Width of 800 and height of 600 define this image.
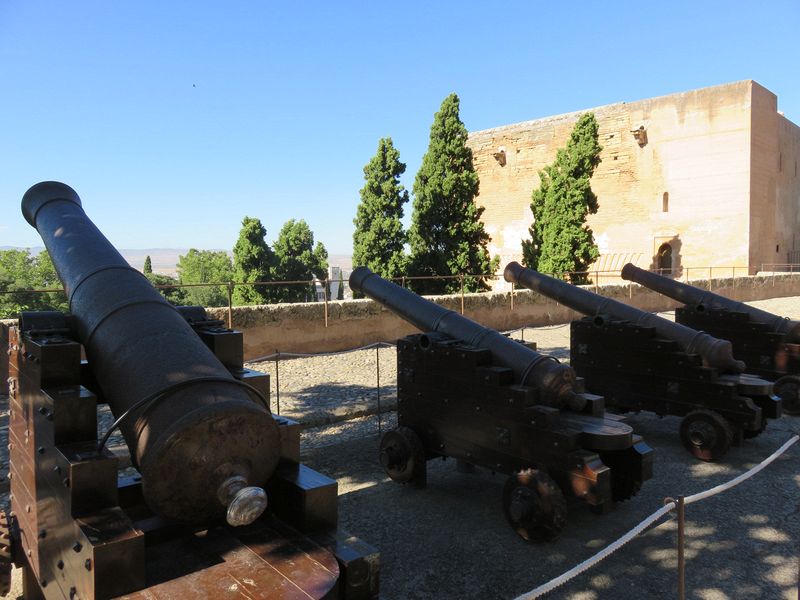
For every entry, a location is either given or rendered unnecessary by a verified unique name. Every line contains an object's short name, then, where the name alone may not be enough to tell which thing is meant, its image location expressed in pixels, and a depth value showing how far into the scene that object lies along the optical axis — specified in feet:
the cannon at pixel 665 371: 15.80
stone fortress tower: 76.59
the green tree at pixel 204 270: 167.73
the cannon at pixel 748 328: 20.92
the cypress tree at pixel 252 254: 87.45
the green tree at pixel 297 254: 96.99
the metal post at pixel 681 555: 7.51
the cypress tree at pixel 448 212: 59.93
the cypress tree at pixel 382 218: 61.26
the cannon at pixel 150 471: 6.00
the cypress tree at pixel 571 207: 62.59
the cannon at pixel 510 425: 10.84
